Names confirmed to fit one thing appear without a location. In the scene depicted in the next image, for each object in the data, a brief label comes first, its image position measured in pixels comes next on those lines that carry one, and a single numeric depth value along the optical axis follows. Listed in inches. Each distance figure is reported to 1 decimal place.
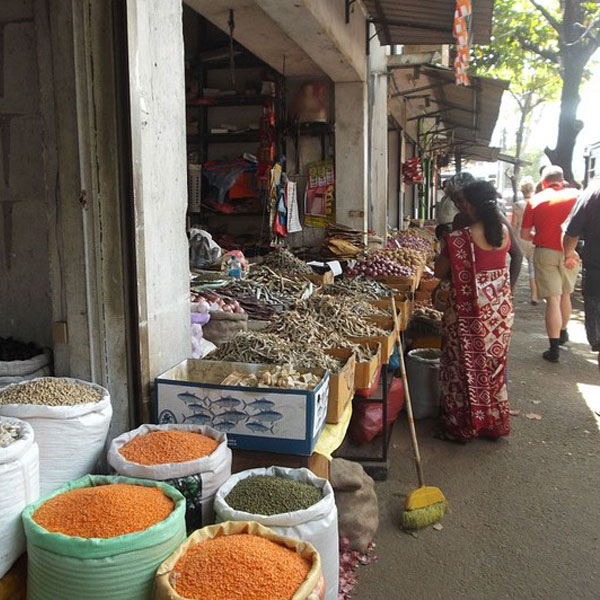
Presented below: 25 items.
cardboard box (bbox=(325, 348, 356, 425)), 122.2
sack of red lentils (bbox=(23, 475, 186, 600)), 72.7
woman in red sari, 195.5
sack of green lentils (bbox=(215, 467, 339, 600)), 87.7
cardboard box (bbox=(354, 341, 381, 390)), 146.3
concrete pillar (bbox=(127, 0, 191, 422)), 110.7
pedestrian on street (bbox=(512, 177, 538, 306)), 464.4
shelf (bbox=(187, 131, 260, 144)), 353.1
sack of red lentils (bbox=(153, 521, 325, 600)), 69.7
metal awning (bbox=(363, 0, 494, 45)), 305.1
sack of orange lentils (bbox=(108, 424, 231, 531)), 90.5
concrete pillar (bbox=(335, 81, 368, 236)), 348.2
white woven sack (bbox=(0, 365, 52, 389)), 114.9
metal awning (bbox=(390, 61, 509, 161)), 475.5
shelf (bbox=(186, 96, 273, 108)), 350.6
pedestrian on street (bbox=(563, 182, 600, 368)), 199.9
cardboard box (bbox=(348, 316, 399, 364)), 165.5
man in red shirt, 303.0
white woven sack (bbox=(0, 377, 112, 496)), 92.9
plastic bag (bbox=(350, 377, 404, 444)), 192.7
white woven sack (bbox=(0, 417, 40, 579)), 78.3
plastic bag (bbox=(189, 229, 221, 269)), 251.3
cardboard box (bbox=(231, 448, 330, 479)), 109.9
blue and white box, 106.4
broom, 151.0
